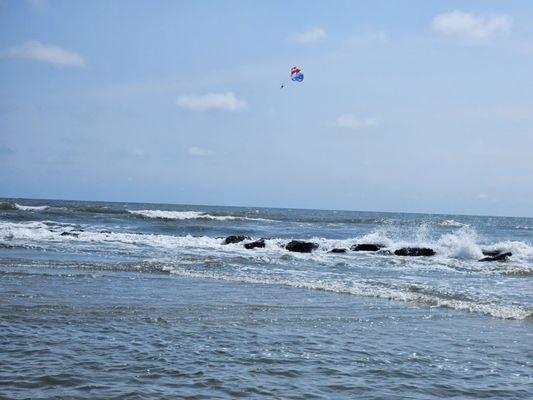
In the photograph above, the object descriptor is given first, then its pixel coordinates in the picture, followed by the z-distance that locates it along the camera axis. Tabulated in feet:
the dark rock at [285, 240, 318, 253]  88.84
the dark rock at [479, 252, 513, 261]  86.63
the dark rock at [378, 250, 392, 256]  90.97
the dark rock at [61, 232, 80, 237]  98.11
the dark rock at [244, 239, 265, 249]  92.27
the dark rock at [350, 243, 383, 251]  95.04
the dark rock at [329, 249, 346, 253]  89.46
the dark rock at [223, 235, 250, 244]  99.81
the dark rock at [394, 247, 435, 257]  90.22
